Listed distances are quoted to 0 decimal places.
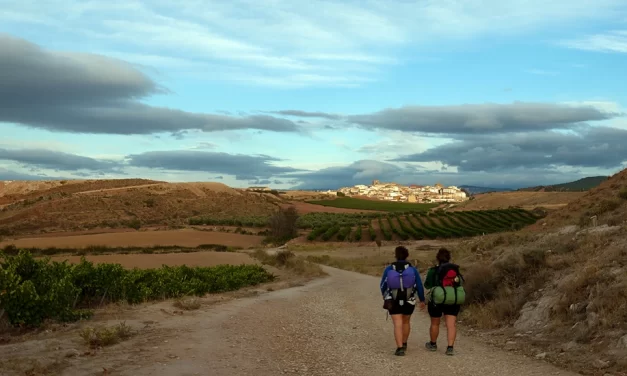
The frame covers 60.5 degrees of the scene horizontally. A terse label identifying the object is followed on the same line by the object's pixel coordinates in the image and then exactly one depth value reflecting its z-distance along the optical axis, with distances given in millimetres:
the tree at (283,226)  85938
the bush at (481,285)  15250
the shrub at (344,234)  81912
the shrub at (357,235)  80812
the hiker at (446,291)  9875
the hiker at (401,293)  9969
